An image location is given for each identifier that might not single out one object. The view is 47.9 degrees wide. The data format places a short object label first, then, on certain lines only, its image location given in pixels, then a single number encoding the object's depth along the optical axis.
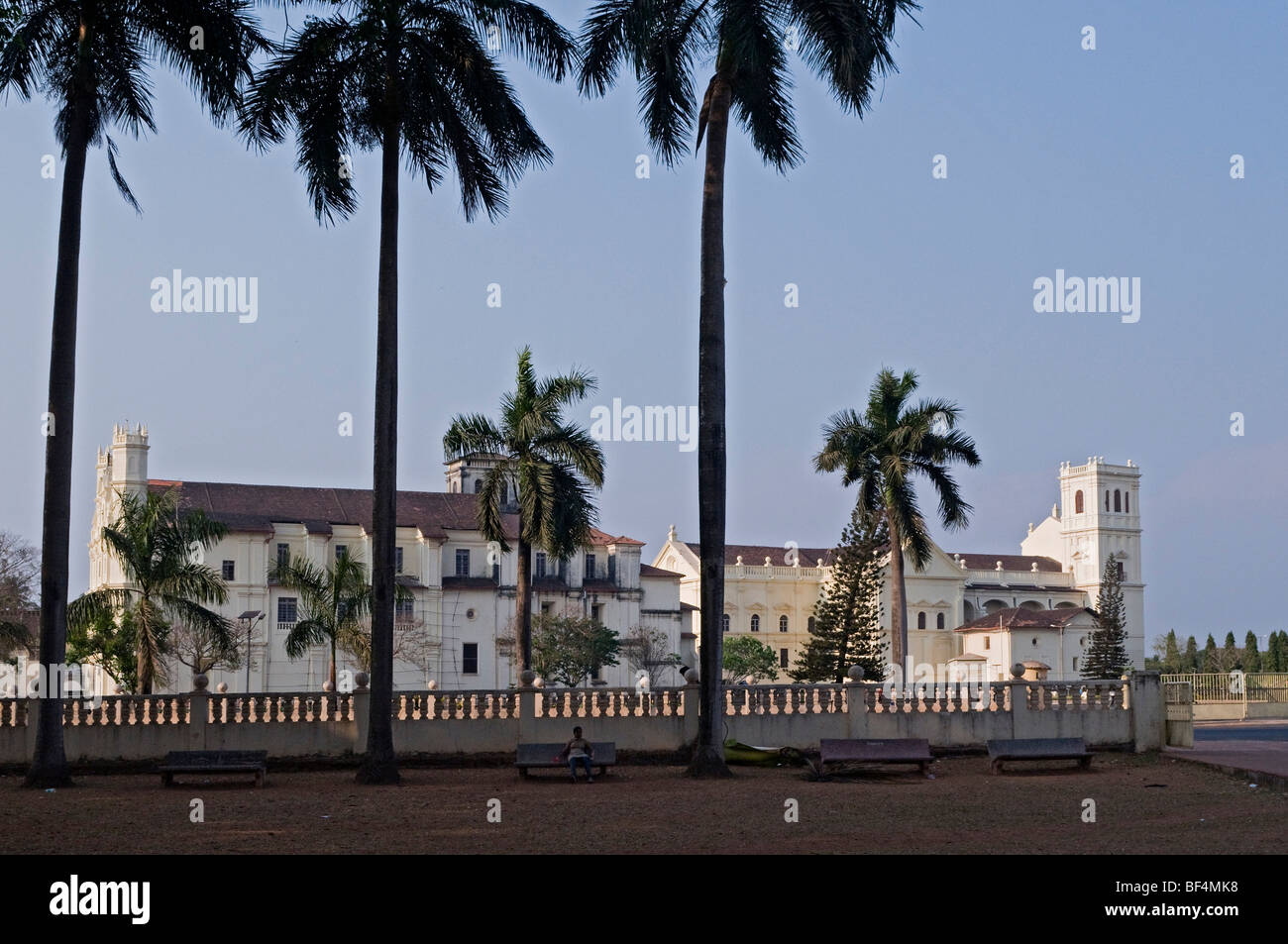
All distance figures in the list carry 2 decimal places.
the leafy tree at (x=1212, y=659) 107.31
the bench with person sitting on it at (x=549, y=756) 21.16
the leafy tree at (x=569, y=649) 78.56
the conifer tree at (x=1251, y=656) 100.31
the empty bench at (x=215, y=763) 20.12
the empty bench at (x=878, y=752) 21.14
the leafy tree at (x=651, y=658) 87.81
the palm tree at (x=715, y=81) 20.98
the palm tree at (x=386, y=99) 21.17
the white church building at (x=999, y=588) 95.38
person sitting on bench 21.11
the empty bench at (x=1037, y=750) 22.05
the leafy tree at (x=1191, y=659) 113.25
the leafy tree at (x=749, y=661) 86.25
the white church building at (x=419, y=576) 82.94
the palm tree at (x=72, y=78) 20.59
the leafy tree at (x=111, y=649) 44.53
